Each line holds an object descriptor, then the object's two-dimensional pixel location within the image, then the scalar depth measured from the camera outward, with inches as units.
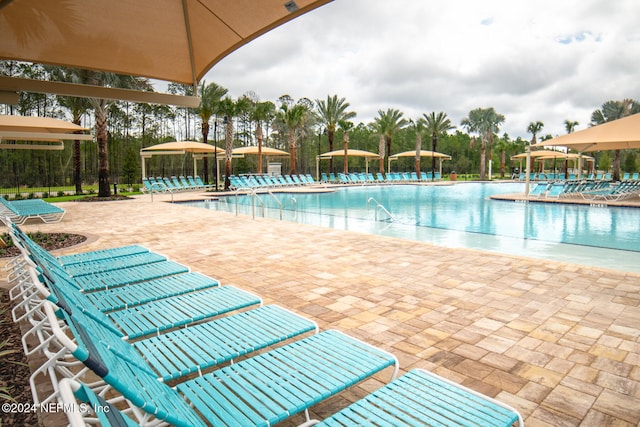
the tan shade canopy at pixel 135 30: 103.0
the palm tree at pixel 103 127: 676.1
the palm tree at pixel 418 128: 1425.9
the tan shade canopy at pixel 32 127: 276.8
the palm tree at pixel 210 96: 1049.2
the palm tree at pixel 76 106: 736.3
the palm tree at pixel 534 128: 2014.0
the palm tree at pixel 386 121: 1411.2
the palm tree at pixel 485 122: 1638.8
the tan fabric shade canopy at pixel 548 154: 1266.5
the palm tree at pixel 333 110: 1374.3
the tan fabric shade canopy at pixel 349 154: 1234.0
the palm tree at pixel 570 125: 1985.7
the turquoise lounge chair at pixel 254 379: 52.4
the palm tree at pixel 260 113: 1069.8
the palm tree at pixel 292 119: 1195.3
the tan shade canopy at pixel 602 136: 569.9
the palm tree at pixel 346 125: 1365.7
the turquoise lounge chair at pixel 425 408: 67.8
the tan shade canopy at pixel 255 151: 1084.0
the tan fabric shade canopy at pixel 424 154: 1404.3
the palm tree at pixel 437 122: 1498.5
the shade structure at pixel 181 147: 823.7
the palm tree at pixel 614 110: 1598.2
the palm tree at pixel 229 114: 923.4
